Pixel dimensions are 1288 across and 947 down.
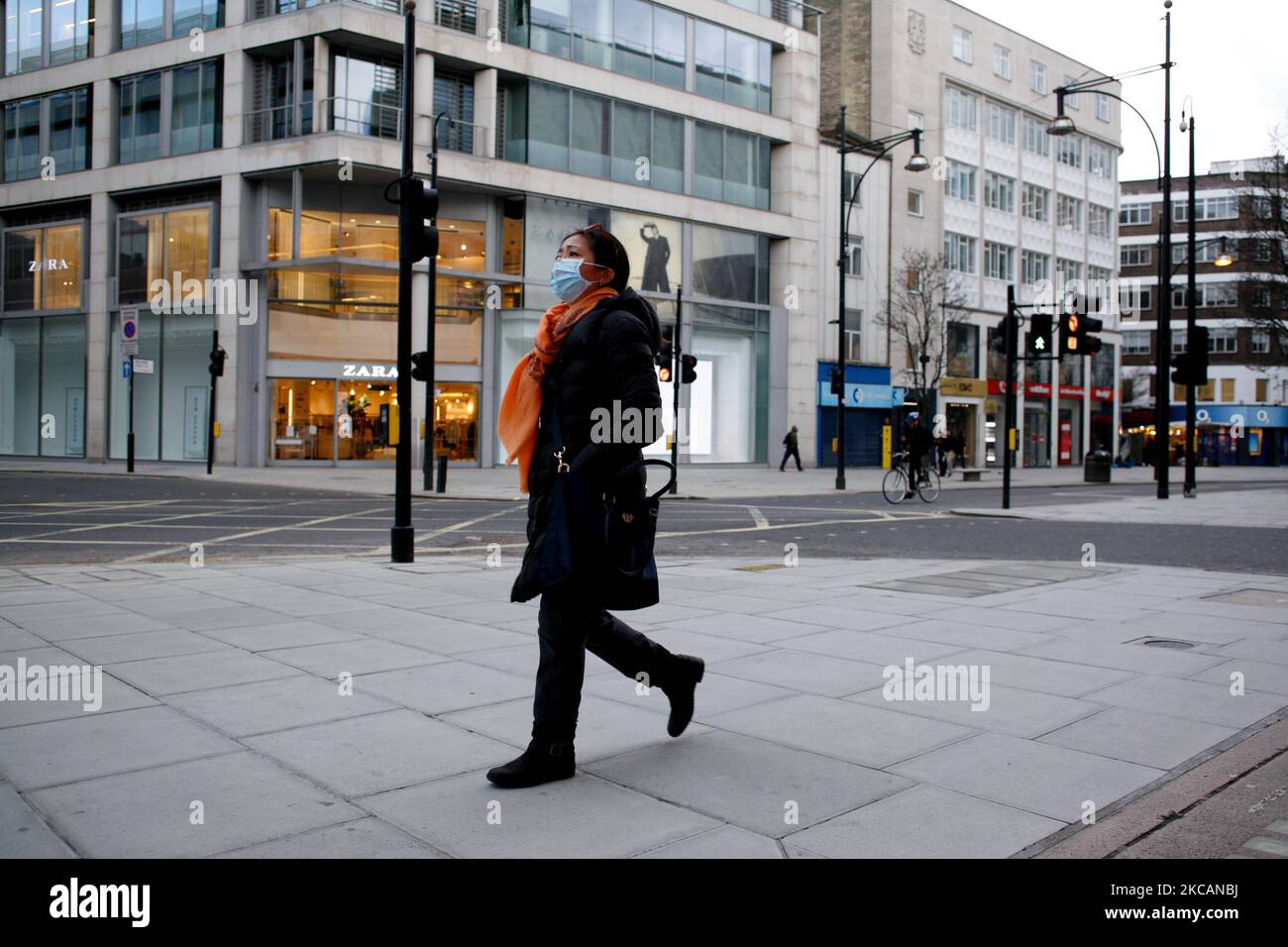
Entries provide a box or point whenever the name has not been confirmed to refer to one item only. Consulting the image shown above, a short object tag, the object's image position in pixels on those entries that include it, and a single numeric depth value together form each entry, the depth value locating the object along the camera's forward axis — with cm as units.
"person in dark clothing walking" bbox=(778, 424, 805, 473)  3719
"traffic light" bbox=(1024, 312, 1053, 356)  1939
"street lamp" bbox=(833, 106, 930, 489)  2775
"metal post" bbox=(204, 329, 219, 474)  2764
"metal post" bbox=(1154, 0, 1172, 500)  2361
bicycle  2241
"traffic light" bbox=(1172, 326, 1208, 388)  2305
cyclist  2162
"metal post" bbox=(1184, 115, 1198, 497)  2483
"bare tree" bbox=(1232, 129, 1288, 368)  3581
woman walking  377
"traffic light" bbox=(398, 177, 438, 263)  1027
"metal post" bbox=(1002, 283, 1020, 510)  1967
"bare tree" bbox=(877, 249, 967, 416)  4318
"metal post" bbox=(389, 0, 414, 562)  1034
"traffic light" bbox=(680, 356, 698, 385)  2323
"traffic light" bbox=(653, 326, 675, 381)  2114
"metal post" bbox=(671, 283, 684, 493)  2362
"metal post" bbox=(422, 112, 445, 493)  2121
